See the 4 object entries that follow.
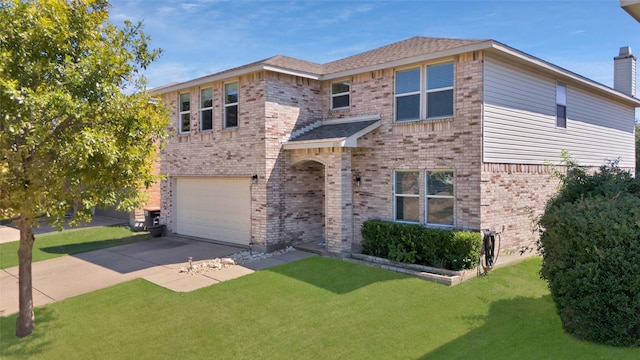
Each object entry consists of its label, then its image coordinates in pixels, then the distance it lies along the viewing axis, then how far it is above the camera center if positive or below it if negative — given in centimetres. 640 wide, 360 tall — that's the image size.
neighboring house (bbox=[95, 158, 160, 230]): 1831 -189
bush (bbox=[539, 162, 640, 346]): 550 -128
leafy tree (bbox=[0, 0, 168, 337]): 605 +97
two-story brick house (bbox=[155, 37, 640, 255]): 1061 +113
